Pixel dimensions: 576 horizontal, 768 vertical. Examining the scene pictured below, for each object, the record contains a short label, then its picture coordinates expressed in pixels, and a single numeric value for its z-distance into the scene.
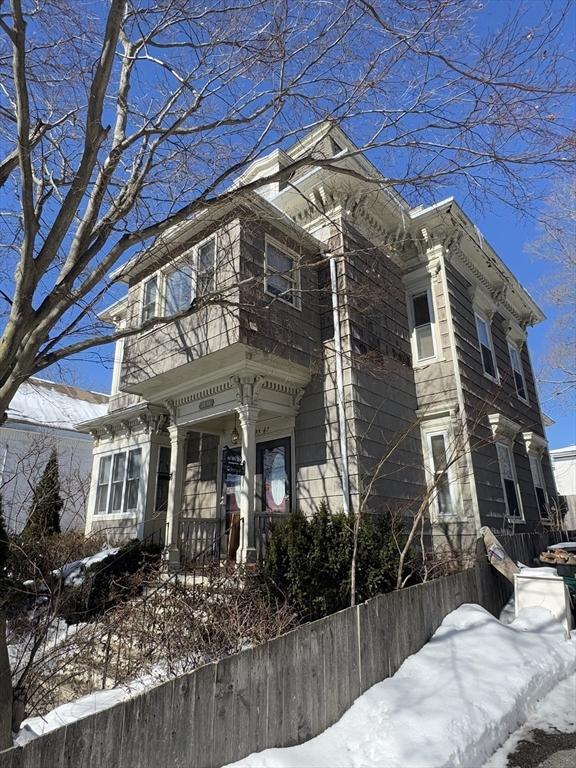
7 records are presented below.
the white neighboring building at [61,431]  19.88
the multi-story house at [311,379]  9.23
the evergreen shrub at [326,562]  6.43
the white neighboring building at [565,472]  34.66
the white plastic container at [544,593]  6.84
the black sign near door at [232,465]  8.88
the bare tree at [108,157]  4.52
